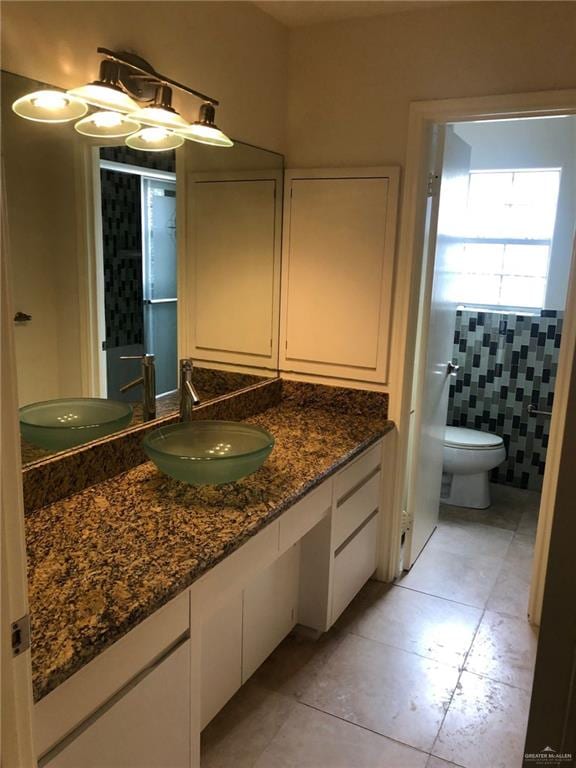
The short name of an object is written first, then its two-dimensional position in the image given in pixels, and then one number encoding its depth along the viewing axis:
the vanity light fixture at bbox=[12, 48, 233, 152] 1.59
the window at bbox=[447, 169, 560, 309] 4.03
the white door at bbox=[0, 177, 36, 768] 0.66
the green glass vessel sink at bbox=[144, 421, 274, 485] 1.74
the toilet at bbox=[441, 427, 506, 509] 3.79
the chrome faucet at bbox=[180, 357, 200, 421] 2.15
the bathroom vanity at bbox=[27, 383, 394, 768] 1.16
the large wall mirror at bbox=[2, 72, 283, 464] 1.63
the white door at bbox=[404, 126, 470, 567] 2.74
